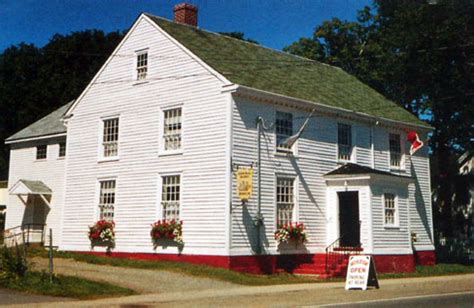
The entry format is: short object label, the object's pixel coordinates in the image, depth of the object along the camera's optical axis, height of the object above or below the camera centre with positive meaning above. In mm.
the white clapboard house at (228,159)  23578 +3740
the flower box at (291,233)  24203 +655
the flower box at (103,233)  26484 +594
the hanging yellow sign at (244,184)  22578 +2346
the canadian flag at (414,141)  28794 +5165
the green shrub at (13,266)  17688 -573
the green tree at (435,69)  38312 +11665
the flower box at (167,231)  23953 +653
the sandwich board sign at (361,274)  18406 -662
